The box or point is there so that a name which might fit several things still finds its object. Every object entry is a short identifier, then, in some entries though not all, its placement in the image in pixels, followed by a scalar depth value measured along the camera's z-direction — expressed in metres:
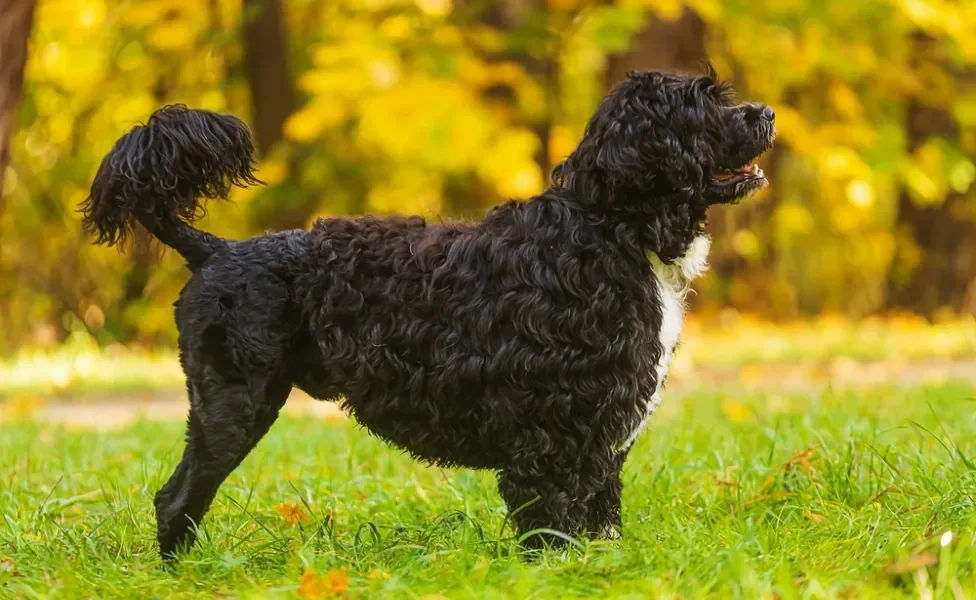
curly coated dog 7.29
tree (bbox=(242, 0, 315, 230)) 25.53
